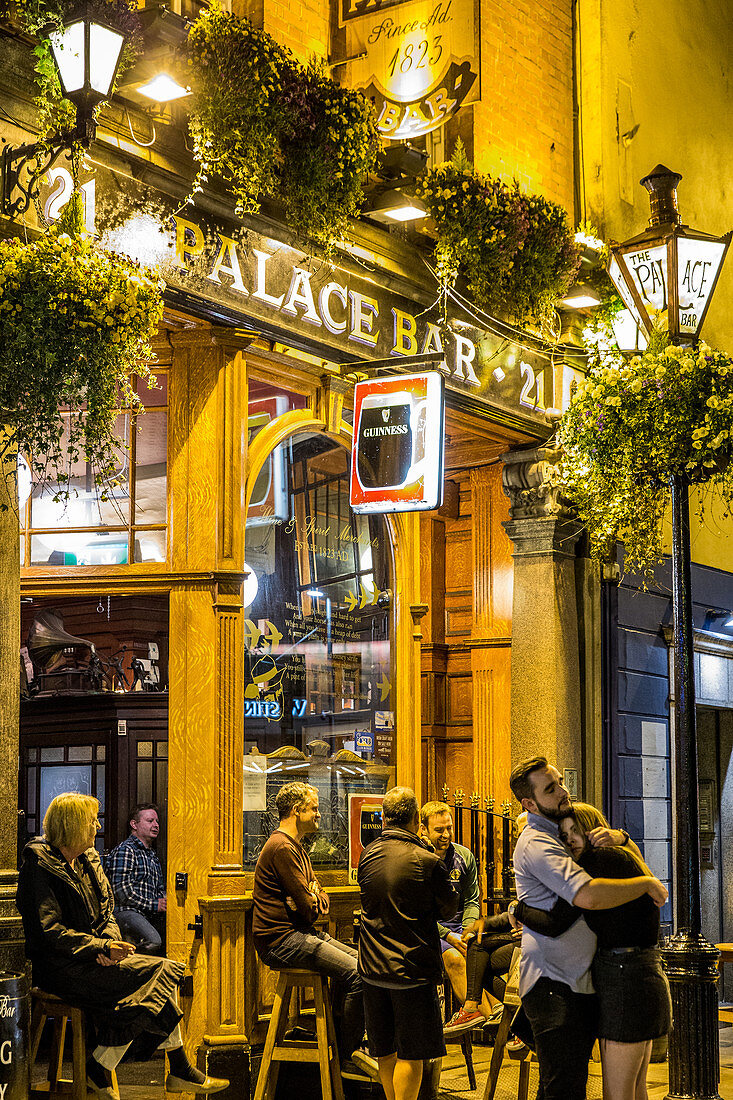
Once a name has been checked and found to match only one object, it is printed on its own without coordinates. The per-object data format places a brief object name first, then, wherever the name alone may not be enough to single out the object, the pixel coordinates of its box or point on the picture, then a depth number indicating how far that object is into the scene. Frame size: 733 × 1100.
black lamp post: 7.33
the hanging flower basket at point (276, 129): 7.47
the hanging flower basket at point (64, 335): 5.48
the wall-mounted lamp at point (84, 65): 5.68
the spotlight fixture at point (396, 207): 9.02
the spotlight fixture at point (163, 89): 7.14
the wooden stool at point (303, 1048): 7.20
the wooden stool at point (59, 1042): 5.94
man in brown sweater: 7.20
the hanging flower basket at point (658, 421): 7.99
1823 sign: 8.74
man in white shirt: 5.59
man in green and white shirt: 8.45
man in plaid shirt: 8.62
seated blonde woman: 6.09
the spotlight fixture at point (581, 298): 10.97
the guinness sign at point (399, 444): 8.50
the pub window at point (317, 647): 8.41
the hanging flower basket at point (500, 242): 9.62
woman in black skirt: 5.58
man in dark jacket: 6.57
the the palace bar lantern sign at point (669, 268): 8.22
